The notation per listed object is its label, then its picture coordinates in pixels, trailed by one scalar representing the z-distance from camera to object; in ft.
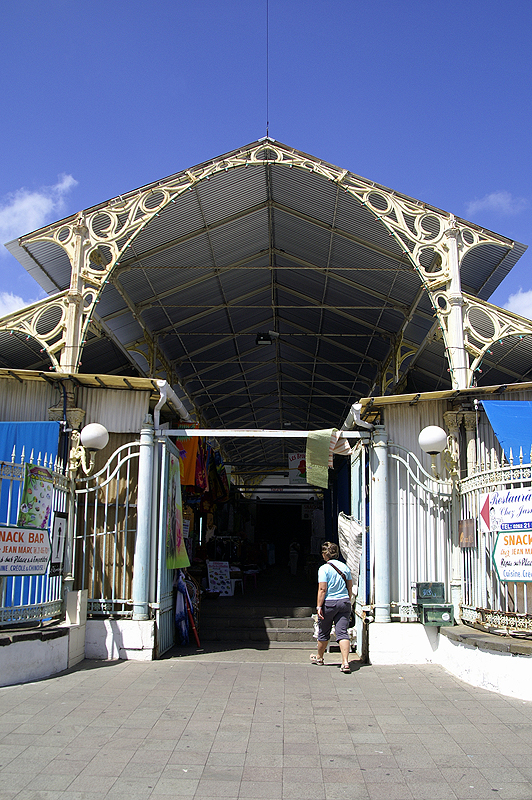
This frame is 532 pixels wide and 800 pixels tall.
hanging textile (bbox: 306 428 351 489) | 29.50
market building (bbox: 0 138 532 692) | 26.89
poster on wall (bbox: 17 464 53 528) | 23.30
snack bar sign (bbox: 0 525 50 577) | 21.98
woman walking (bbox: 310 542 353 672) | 25.96
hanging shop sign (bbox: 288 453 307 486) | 62.08
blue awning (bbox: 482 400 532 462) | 26.30
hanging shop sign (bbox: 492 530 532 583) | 21.89
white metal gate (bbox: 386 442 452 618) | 27.91
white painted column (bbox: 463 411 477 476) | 28.43
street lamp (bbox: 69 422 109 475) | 26.20
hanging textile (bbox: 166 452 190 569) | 29.17
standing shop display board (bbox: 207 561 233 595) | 42.27
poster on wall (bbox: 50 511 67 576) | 24.90
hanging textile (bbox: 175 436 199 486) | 34.99
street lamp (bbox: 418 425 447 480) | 26.66
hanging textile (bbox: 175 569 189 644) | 30.25
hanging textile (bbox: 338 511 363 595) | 29.43
